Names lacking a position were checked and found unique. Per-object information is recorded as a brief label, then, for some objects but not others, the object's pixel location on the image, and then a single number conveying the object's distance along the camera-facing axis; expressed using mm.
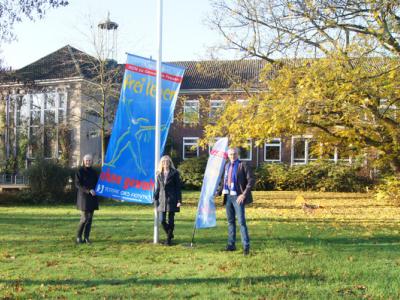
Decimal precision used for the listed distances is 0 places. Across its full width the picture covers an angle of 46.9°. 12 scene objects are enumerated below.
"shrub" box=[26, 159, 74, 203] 18969
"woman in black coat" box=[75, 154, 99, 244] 9031
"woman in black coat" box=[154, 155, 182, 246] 8664
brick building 32219
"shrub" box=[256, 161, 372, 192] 28266
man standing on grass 7773
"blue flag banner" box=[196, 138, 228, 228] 8539
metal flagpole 8883
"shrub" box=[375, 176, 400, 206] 19505
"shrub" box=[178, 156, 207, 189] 29531
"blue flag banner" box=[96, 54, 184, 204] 8844
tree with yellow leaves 12000
